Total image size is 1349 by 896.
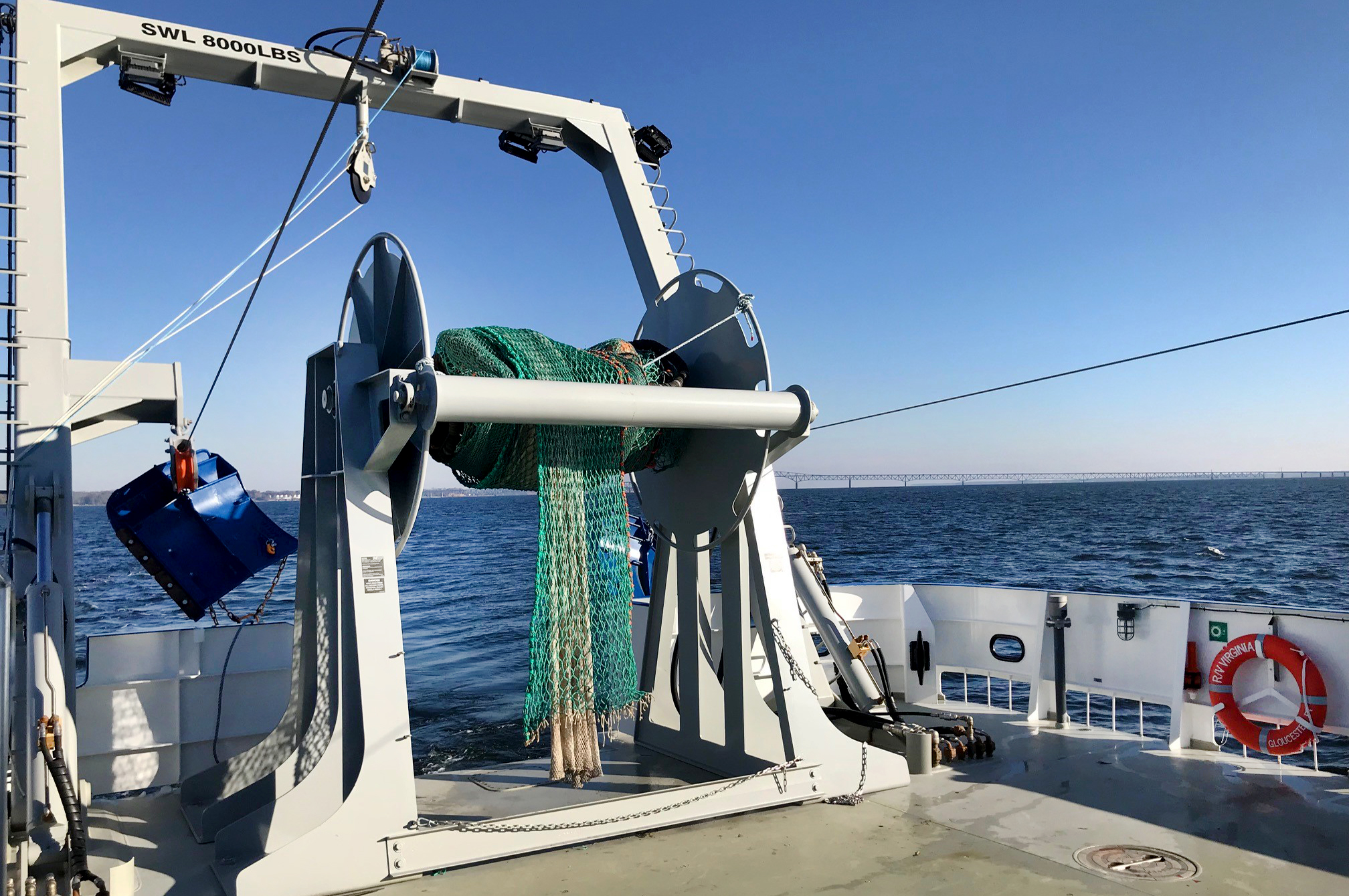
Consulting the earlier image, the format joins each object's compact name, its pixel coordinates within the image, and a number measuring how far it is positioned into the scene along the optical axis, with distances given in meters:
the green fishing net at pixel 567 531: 5.46
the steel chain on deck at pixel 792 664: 6.28
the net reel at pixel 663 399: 4.94
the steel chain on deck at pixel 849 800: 6.14
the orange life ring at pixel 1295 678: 6.57
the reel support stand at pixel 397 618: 4.87
